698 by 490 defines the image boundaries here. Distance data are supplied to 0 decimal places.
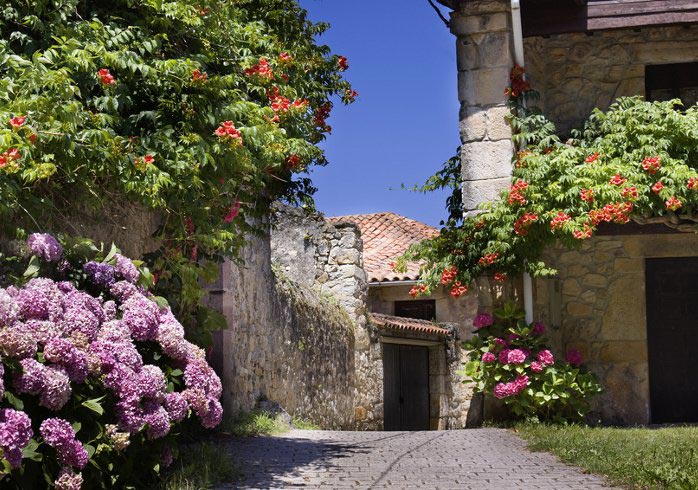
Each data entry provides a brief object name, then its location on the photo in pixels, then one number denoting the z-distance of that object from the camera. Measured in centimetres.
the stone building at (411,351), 1719
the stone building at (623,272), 1250
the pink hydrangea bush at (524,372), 1102
